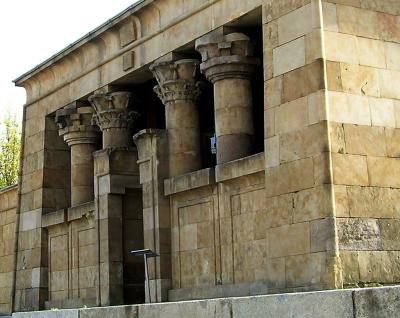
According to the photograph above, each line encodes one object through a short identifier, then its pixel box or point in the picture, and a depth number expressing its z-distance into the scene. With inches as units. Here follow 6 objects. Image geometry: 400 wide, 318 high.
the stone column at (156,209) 718.5
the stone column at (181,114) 733.9
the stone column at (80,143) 892.6
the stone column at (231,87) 669.9
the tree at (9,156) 1742.1
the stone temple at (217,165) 549.3
